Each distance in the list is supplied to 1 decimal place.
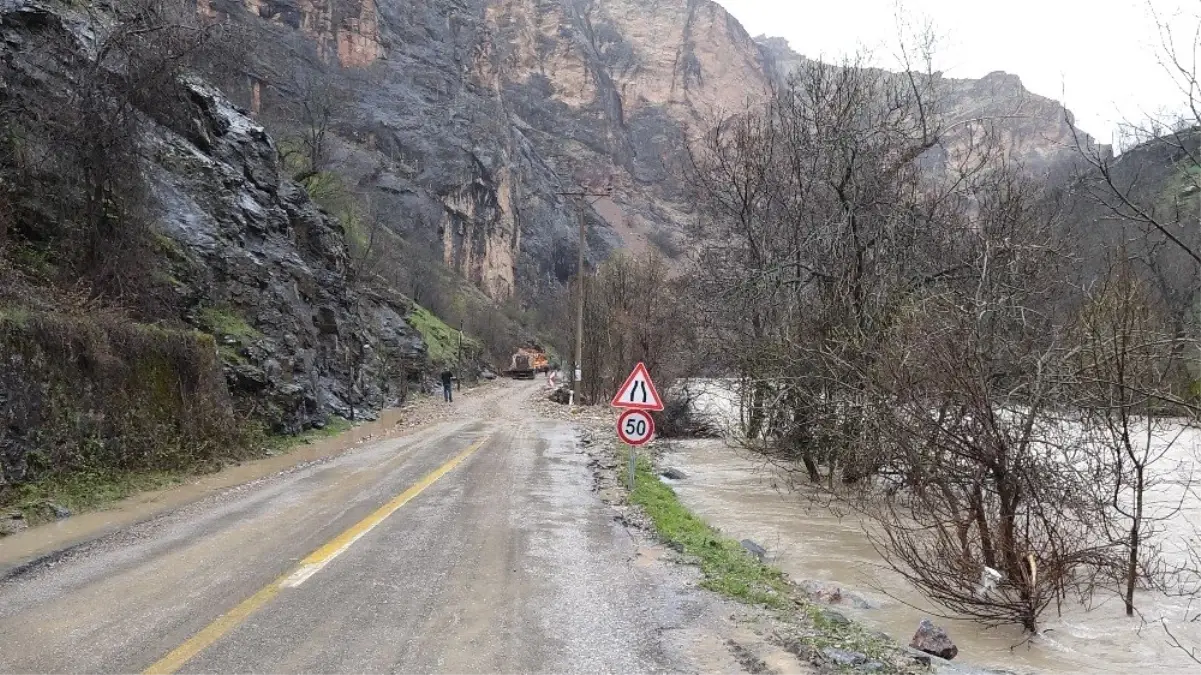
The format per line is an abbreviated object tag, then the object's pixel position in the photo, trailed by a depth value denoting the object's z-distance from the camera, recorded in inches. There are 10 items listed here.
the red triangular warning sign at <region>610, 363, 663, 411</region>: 430.6
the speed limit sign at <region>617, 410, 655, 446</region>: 427.5
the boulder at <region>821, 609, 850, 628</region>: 224.5
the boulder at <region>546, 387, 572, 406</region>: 1424.3
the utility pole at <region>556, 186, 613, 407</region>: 1263.5
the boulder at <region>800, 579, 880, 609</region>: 270.7
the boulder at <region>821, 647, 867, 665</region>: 187.6
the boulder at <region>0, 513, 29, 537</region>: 303.1
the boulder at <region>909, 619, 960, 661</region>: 217.5
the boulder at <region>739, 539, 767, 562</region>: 332.0
